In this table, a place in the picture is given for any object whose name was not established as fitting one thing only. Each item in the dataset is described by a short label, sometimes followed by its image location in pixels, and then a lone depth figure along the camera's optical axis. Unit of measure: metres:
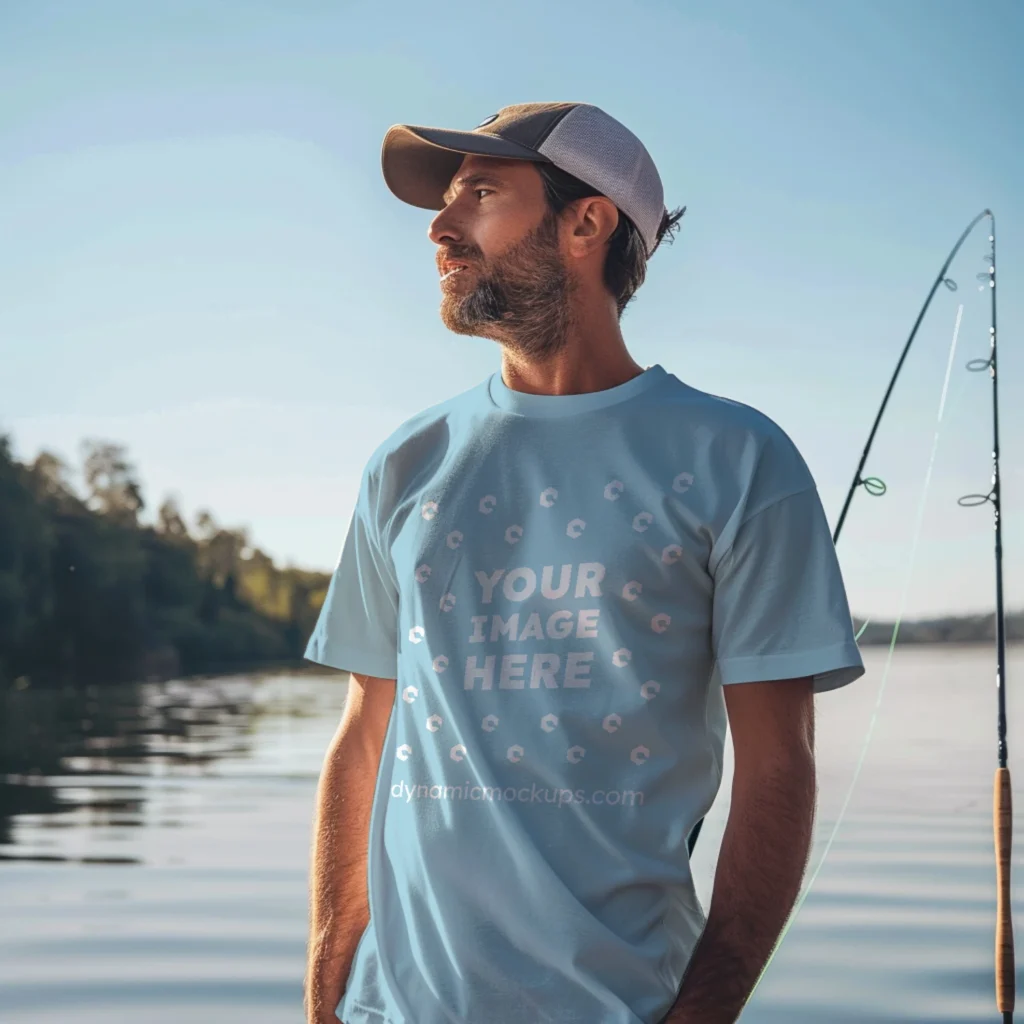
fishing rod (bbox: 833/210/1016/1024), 2.83
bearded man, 1.42
